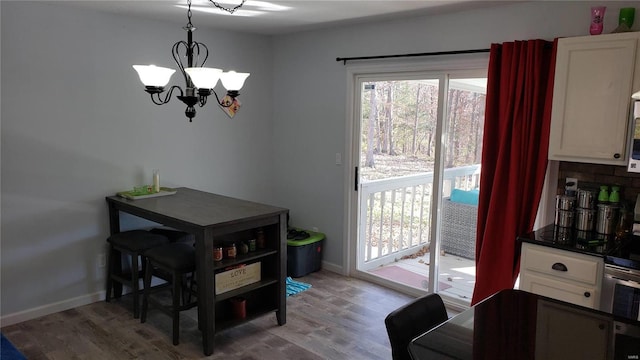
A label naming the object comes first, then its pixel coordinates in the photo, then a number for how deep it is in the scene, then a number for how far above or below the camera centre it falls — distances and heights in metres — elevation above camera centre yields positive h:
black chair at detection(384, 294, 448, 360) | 1.66 -0.71
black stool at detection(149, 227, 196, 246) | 3.98 -0.93
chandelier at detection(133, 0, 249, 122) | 2.37 +0.26
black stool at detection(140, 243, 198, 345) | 3.14 -0.96
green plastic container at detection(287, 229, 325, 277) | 4.52 -1.24
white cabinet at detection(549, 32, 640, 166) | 2.56 +0.22
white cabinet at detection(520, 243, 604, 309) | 2.54 -0.80
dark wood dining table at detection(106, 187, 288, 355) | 3.01 -0.64
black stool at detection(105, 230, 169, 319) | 3.53 -1.03
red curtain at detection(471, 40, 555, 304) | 3.05 -0.13
